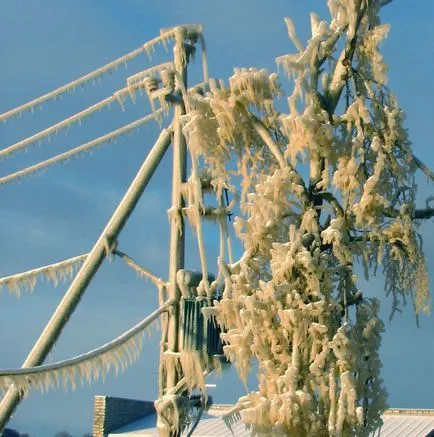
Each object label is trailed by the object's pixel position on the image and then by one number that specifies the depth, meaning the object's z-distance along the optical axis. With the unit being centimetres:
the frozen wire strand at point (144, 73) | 1698
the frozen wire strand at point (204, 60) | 1672
